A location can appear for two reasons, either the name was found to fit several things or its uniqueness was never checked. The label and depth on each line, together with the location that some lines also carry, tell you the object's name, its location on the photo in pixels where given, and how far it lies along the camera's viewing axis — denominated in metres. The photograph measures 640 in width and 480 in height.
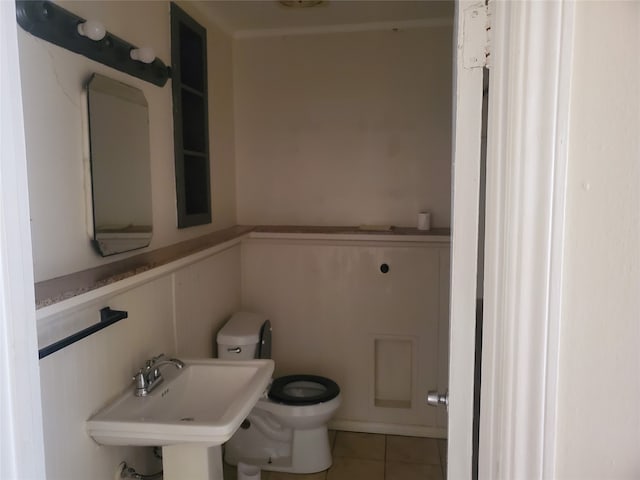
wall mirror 1.58
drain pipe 1.60
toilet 2.38
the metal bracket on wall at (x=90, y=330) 1.21
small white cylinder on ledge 2.76
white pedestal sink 1.38
